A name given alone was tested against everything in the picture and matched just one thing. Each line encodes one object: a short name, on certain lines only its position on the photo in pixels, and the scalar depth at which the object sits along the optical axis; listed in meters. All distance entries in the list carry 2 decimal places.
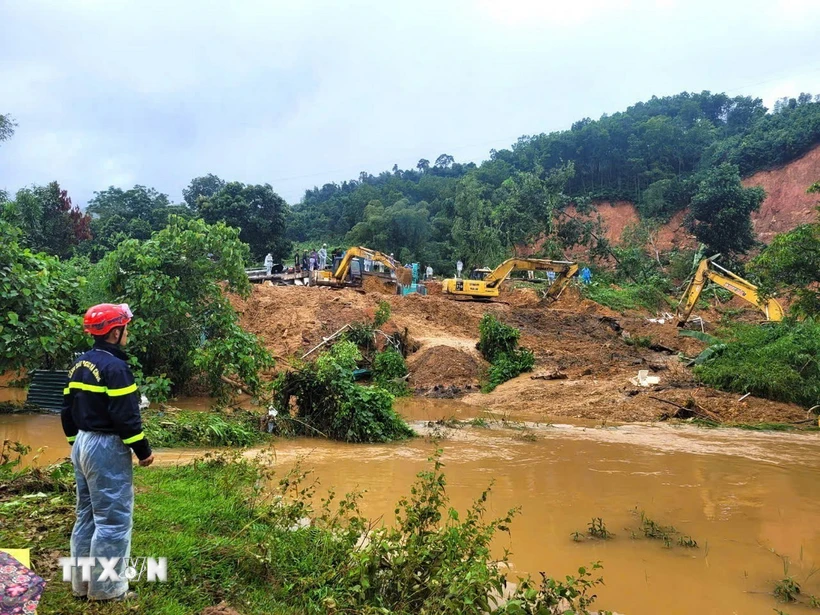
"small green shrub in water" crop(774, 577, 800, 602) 4.35
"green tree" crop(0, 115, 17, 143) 23.12
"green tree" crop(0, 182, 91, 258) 33.65
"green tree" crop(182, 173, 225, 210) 59.59
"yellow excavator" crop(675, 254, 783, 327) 19.28
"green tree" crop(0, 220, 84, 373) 8.30
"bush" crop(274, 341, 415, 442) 9.80
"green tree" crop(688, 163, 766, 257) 36.47
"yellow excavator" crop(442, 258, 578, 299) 25.81
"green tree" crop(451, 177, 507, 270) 38.84
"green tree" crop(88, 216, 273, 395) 11.31
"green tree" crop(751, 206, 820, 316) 10.76
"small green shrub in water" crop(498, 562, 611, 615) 3.25
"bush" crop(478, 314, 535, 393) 17.05
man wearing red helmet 3.28
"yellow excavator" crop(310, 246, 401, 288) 25.42
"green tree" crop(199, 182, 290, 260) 40.41
